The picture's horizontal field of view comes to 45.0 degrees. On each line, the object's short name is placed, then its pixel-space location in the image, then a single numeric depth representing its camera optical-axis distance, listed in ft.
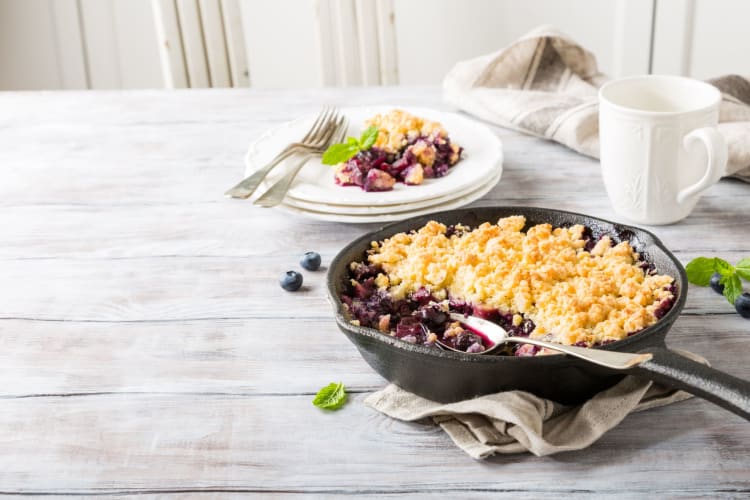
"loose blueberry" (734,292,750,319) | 3.88
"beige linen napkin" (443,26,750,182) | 5.62
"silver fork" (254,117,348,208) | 4.83
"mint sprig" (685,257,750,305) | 4.13
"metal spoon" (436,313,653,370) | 2.90
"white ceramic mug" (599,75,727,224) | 4.45
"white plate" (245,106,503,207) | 4.79
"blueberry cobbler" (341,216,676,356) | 3.34
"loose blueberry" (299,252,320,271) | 4.48
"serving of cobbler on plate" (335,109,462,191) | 4.93
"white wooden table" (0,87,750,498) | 3.05
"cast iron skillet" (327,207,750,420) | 2.82
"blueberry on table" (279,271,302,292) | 4.28
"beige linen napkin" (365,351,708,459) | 3.05
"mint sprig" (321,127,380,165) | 5.06
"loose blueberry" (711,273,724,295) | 4.10
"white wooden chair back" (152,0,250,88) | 9.31
